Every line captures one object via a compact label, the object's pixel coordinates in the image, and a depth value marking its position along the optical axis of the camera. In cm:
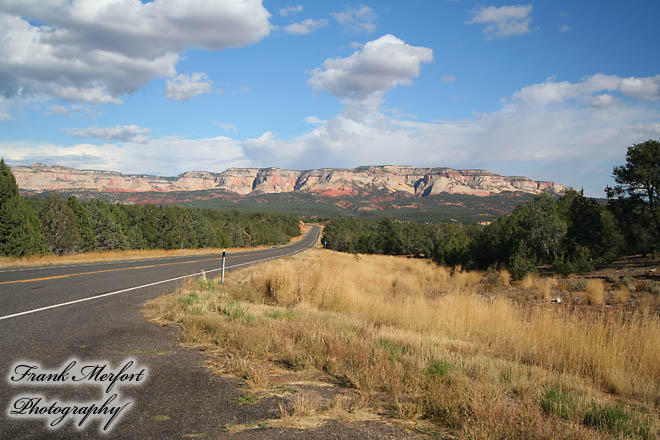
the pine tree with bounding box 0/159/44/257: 2641
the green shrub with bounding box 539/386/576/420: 413
